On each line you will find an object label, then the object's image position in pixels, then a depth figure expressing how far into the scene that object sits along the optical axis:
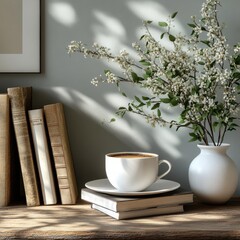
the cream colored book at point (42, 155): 1.47
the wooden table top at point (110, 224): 1.29
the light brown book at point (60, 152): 1.47
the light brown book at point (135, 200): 1.37
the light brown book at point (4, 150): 1.45
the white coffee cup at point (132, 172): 1.40
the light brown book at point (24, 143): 1.46
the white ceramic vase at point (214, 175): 1.45
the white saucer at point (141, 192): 1.40
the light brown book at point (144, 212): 1.36
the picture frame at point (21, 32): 1.57
